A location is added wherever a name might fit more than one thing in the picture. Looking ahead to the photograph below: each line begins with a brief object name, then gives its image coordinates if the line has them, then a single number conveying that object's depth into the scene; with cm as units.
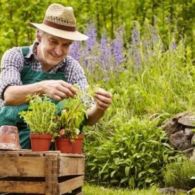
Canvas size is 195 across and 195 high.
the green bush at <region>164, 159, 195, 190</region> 627
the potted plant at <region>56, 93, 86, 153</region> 454
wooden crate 409
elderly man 465
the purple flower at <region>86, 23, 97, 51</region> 910
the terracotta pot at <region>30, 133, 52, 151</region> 441
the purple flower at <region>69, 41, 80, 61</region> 880
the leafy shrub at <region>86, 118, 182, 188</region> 673
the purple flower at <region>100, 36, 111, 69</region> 877
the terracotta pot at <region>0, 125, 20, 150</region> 427
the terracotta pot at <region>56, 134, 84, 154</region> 455
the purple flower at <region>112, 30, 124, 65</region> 877
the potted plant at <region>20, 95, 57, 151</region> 441
